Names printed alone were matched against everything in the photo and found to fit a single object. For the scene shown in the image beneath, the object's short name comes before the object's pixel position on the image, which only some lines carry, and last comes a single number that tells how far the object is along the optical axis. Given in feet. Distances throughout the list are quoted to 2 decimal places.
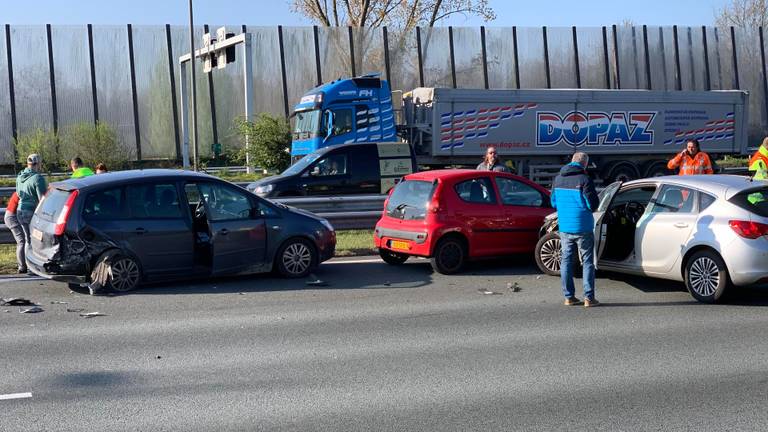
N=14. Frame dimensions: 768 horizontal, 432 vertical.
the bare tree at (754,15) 183.01
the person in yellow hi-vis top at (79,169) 44.06
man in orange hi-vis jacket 52.24
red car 39.24
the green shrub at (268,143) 100.73
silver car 30.71
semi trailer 82.48
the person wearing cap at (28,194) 38.32
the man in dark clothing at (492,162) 50.49
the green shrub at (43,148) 112.68
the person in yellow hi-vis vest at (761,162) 46.00
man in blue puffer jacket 31.17
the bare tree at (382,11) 166.09
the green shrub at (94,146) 110.42
